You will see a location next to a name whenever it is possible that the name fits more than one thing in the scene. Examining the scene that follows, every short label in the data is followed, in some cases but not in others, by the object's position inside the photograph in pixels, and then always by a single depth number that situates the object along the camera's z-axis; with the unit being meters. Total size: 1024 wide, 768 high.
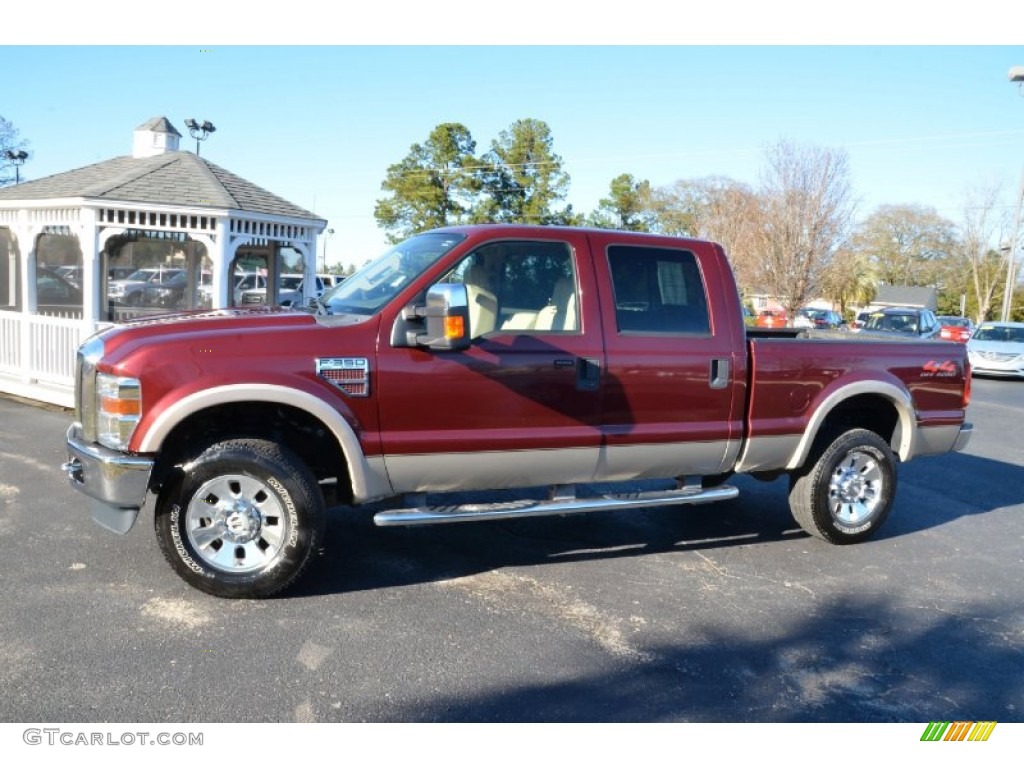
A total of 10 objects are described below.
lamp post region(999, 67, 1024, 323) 24.47
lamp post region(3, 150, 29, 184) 40.88
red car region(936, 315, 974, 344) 24.14
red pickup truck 4.48
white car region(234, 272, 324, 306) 15.56
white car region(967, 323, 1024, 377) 20.52
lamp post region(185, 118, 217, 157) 22.83
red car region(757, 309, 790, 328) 26.66
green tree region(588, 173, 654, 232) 45.16
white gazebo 10.91
